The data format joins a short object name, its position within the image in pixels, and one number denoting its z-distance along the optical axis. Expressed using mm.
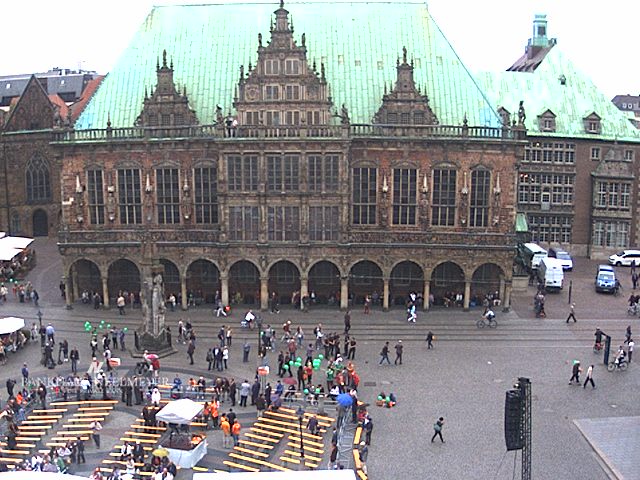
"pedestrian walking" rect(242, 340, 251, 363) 43906
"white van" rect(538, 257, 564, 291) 61688
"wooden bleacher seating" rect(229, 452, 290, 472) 29953
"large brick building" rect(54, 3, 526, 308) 54062
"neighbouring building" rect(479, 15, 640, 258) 74250
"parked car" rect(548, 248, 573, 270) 68875
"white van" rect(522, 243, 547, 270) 67000
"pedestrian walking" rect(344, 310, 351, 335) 48250
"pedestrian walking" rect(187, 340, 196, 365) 43500
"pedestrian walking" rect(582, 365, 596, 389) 39500
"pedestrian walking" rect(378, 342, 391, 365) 43016
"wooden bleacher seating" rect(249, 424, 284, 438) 33250
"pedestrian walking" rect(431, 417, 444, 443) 32500
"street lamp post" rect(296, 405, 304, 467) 30953
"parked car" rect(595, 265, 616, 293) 60906
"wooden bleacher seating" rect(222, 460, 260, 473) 29781
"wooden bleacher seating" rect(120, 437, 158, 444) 32375
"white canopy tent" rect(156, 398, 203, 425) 32062
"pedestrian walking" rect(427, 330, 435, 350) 46625
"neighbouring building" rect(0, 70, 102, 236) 81188
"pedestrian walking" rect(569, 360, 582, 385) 40000
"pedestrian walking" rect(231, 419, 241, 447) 32094
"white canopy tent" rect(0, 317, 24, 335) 44594
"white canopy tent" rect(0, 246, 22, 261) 59688
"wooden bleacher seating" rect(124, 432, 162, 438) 33125
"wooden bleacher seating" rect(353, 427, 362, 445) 32719
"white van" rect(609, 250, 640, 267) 71375
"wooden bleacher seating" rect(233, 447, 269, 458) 31344
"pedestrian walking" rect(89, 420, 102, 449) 32188
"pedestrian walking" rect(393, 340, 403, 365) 43303
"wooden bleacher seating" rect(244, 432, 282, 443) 32681
